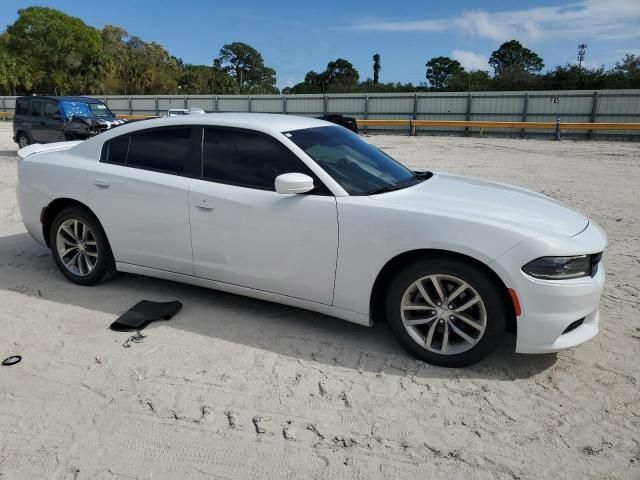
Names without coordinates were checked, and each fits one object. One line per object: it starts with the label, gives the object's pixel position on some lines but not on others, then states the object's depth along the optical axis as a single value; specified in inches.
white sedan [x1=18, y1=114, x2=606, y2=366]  125.3
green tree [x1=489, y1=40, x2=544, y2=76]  3163.6
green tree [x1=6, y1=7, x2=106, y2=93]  2375.7
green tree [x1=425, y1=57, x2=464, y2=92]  3319.4
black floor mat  156.6
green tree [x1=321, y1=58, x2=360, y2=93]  3346.0
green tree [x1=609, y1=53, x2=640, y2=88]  1397.6
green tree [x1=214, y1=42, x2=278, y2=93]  4313.5
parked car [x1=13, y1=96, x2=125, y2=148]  565.3
